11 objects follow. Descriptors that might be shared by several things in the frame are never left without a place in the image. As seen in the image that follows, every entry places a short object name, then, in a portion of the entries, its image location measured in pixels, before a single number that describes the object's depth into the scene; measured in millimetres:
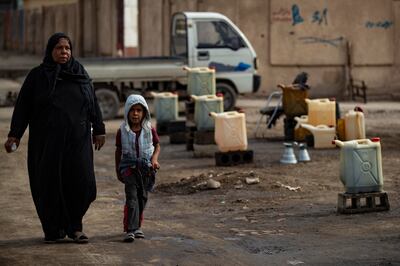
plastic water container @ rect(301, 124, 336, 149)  17172
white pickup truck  22328
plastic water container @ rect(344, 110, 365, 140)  16359
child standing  9438
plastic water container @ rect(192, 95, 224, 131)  17234
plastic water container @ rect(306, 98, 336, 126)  17500
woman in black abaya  9289
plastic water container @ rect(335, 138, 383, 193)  10758
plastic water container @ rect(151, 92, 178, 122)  19453
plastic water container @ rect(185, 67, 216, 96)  19406
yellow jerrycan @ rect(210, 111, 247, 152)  15125
